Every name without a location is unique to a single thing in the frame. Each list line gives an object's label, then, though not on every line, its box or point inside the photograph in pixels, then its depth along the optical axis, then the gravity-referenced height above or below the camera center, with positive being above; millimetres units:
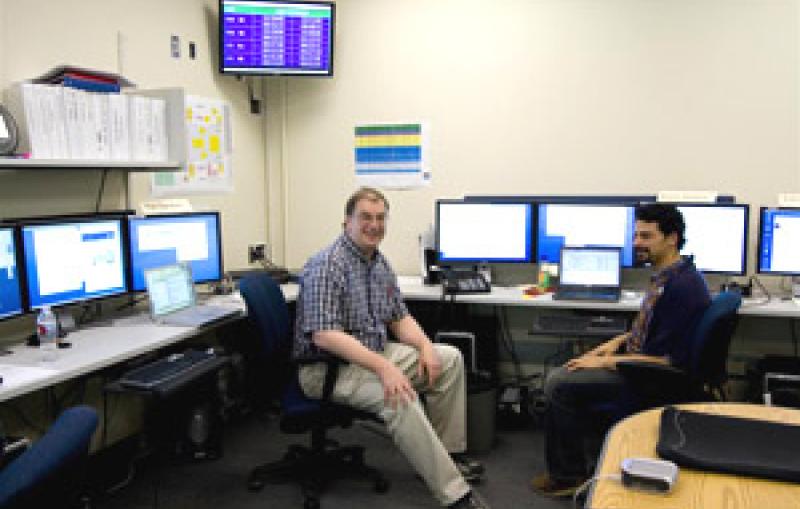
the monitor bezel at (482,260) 3752 -301
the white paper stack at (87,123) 2453 +279
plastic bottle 2520 -474
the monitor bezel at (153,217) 2916 -171
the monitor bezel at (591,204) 3574 -54
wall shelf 2326 +120
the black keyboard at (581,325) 3090 -584
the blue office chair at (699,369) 2404 -614
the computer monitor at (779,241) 3352 -217
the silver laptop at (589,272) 3464 -382
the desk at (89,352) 2090 -533
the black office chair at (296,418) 2598 -825
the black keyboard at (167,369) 2363 -616
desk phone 3602 -449
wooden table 1266 -550
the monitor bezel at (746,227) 3375 -152
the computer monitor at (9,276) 2389 -274
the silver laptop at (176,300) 2816 -435
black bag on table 1353 -514
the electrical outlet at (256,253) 4172 -336
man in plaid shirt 2531 -621
